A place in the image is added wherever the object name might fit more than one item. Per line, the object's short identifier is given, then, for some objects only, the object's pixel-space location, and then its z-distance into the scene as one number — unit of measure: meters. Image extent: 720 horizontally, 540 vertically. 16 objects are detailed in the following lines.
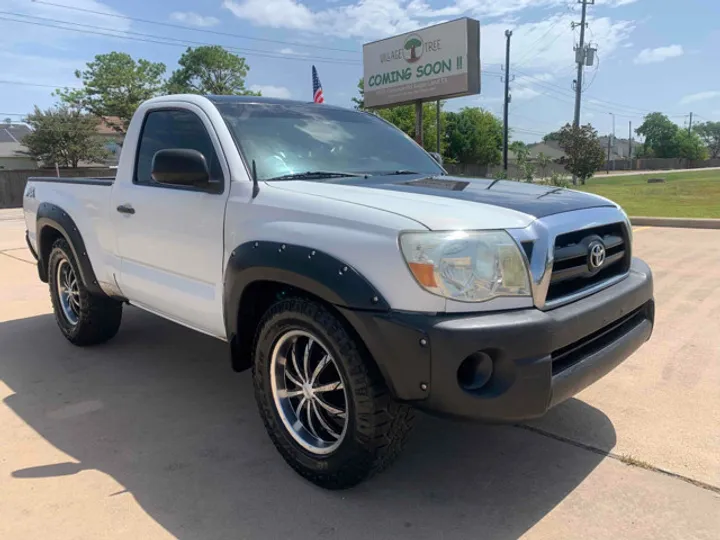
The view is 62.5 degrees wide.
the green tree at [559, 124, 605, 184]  33.53
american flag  16.92
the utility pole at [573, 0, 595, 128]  46.46
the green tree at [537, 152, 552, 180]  33.50
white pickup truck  2.29
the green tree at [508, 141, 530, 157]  65.12
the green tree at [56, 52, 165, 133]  56.03
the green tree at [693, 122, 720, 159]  153.50
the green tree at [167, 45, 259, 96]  69.88
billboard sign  16.61
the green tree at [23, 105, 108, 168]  44.25
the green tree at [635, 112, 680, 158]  116.81
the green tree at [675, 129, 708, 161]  113.94
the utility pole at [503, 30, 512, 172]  40.72
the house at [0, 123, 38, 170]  56.84
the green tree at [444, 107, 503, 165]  62.44
